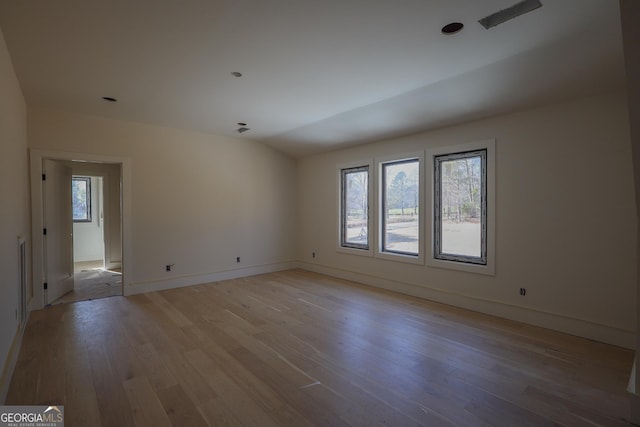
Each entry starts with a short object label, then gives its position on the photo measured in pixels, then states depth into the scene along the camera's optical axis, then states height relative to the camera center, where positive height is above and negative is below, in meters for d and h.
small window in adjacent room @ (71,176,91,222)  7.67 +0.33
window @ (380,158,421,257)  4.85 +0.05
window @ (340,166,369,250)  5.67 +0.04
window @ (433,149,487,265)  4.06 +0.04
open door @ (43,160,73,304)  4.27 -0.27
